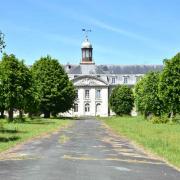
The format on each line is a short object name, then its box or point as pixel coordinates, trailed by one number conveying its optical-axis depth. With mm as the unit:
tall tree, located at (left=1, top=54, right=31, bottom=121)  66562
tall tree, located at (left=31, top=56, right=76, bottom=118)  97188
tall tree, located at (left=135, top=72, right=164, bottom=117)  84938
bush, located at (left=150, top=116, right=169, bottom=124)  70731
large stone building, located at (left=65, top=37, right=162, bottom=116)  152875
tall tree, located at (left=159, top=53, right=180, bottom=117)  68438
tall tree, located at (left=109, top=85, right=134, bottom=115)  136375
